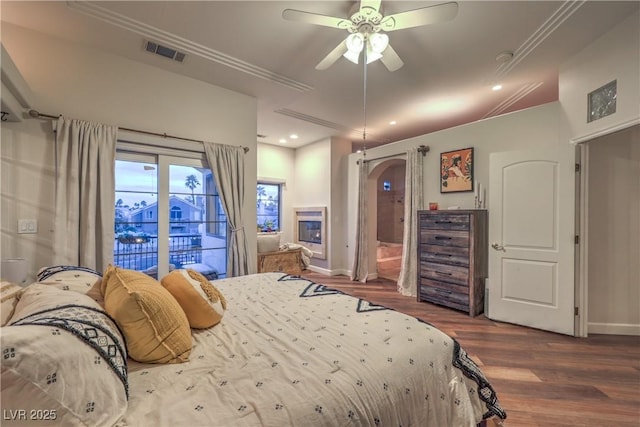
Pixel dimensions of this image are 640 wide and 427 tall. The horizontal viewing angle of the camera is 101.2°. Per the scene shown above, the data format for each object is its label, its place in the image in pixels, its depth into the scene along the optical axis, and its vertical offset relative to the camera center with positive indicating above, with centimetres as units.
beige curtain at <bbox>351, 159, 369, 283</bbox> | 525 -39
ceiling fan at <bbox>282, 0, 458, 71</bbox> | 174 +138
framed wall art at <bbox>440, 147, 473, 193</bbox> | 374 +68
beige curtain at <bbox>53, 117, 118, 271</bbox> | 232 +18
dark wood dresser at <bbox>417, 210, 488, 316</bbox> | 339 -57
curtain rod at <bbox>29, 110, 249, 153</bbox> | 224 +85
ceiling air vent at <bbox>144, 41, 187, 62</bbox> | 251 +161
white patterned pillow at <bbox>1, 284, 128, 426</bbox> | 67 -44
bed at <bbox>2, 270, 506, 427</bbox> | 74 -63
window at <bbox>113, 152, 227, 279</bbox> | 278 -4
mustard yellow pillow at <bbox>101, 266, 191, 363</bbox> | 110 -47
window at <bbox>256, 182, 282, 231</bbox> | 629 +21
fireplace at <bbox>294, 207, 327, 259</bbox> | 576 -33
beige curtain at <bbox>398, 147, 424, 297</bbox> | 432 -10
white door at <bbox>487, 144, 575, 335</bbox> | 282 -23
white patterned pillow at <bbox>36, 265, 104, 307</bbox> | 127 -35
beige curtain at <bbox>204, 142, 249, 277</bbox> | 327 +28
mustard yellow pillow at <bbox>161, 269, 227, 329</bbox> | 145 -49
